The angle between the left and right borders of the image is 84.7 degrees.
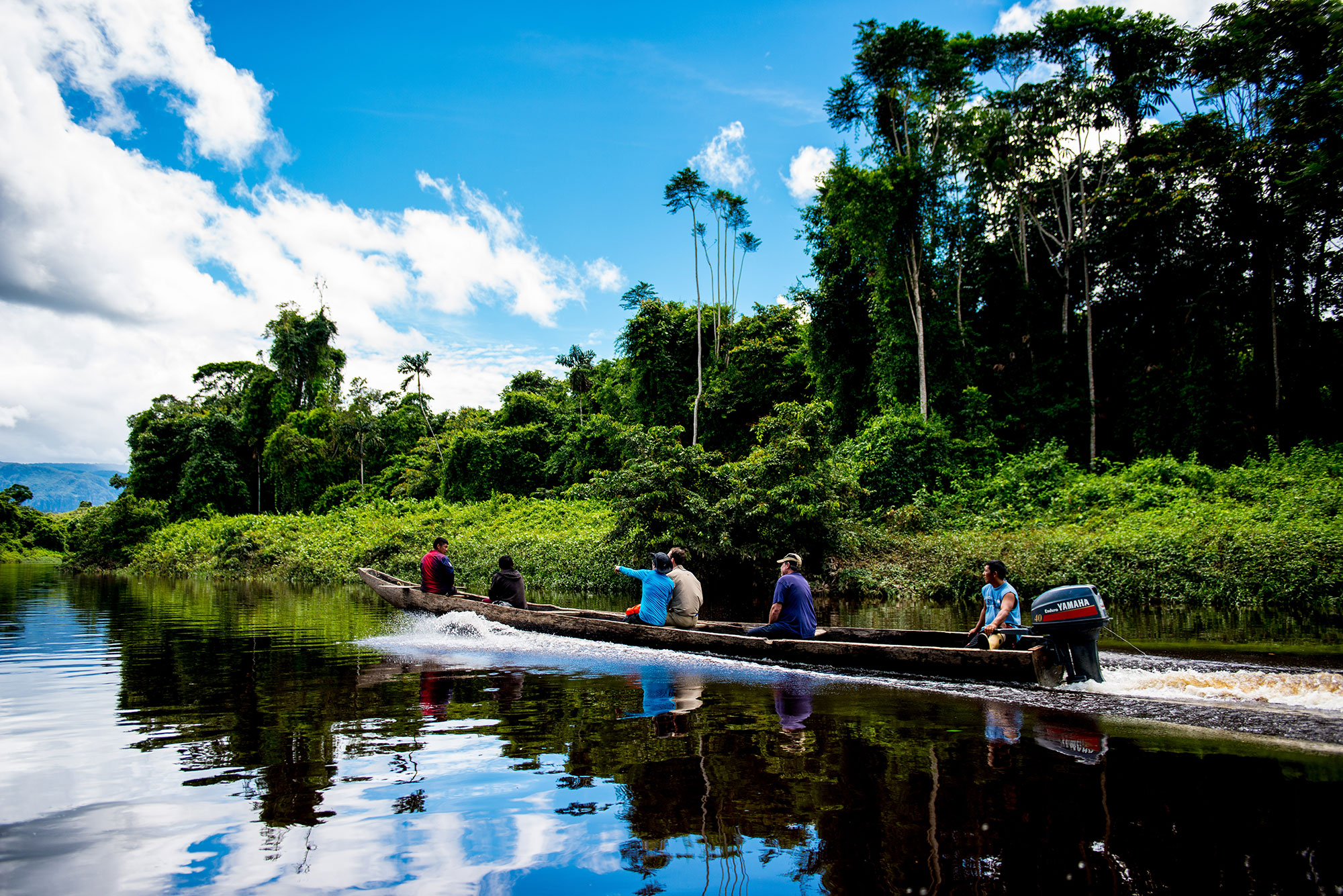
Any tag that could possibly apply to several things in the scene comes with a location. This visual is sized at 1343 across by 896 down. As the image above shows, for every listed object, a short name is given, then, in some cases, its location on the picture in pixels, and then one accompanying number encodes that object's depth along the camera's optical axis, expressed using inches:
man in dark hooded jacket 462.6
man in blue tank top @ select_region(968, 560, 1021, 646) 282.0
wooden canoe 255.1
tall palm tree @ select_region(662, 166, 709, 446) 1347.2
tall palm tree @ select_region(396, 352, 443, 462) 1919.3
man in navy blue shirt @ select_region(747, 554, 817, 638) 325.7
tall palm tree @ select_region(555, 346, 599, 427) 1784.0
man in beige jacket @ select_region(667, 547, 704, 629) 374.6
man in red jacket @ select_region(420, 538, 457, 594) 505.0
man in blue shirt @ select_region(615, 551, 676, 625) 364.2
